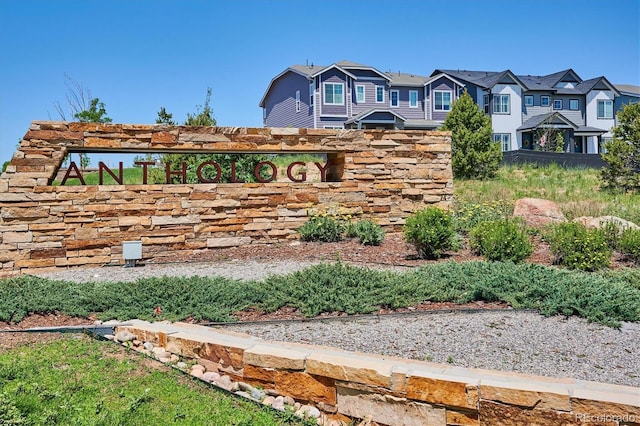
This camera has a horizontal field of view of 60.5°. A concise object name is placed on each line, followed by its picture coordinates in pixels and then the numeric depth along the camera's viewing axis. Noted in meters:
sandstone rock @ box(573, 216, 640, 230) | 9.24
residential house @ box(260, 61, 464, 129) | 28.50
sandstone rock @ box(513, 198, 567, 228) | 10.85
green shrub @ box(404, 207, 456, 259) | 8.18
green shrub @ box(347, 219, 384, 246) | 9.34
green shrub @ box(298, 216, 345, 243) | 9.73
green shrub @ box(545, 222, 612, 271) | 7.18
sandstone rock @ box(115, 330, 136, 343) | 4.61
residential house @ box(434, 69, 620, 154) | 32.53
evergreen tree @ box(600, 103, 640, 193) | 16.47
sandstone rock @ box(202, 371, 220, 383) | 3.85
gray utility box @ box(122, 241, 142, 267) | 8.43
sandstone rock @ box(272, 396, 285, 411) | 3.50
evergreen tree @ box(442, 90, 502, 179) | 19.09
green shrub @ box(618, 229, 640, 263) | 7.75
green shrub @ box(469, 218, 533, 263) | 7.61
